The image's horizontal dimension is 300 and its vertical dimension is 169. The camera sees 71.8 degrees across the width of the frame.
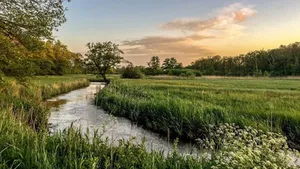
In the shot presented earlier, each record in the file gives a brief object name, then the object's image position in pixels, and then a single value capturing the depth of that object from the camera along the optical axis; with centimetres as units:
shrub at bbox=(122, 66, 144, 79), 4961
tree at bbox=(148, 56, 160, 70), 8651
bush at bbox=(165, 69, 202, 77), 5264
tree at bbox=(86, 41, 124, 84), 3736
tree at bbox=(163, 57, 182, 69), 9071
